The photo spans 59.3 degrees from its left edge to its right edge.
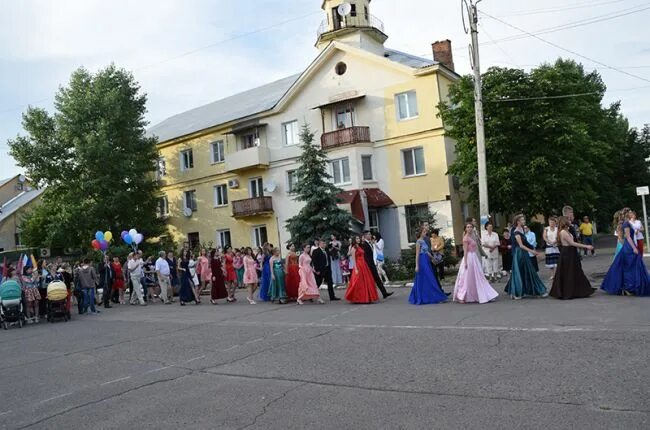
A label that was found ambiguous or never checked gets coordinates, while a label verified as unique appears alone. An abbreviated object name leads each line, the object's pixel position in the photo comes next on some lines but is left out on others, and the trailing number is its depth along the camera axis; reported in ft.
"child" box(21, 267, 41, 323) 56.59
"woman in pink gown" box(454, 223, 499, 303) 44.19
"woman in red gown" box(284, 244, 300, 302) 57.16
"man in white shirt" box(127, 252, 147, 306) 68.90
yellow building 102.63
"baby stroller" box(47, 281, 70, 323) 55.57
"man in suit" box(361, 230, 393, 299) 52.21
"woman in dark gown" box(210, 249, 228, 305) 63.18
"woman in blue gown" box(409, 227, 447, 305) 46.39
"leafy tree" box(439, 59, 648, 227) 84.12
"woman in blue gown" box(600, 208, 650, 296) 39.58
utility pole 60.23
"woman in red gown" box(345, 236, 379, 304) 50.11
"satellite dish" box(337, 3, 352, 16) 121.19
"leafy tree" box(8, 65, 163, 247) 123.24
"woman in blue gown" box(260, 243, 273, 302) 58.80
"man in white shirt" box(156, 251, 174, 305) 67.63
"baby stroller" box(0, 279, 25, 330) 52.95
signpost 71.20
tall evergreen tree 82.38
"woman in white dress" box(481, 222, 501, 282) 56.80
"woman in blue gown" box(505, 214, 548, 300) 43.70
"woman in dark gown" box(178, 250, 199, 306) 64.03
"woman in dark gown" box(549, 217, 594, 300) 41.11
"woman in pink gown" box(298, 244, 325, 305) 54.29
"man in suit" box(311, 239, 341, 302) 55.88
